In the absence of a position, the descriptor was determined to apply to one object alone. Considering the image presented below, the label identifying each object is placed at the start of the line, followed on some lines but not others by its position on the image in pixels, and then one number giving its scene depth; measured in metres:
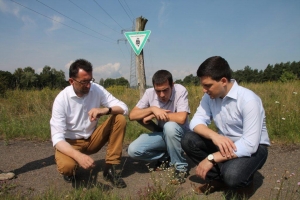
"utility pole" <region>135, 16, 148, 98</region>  6.43
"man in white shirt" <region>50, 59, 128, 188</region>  2.84
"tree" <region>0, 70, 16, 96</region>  10.08
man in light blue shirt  2.30
